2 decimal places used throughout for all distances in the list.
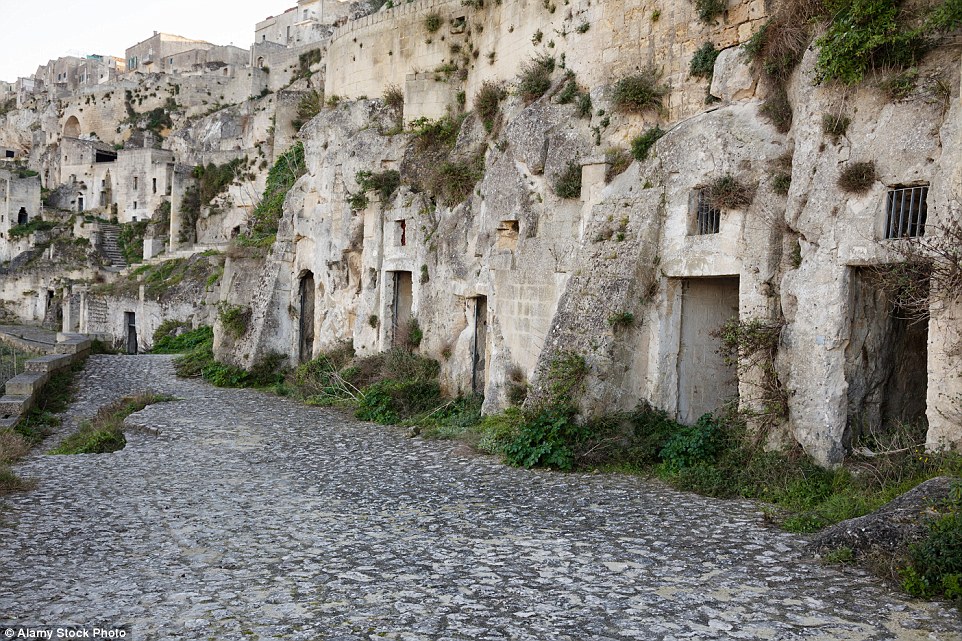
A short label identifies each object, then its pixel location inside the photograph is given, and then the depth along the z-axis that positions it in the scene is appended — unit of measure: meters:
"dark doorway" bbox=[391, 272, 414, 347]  18.42
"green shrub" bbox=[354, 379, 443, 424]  15.17
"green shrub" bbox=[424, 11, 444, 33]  18.30
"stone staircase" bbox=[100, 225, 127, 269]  48.78
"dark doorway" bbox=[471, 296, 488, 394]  15.46
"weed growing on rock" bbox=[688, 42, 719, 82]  11.38
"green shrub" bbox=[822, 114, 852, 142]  8.91
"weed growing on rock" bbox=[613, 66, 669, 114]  12.02
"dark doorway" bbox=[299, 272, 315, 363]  21.84
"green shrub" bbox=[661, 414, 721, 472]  9.89
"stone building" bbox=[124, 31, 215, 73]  77.38
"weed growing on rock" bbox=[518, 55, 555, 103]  14.41
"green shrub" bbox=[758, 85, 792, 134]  9.98
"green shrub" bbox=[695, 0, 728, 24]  11.29
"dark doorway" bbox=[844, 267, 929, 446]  8.80
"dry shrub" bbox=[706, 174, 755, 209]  10.02
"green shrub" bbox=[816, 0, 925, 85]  8.41
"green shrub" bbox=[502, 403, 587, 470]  10.41
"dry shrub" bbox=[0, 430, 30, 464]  11.00
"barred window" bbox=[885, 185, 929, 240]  8.17
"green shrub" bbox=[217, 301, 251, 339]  22.16
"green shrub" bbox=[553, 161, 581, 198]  13.12
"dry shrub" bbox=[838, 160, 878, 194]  8.56
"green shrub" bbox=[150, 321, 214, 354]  31.23
